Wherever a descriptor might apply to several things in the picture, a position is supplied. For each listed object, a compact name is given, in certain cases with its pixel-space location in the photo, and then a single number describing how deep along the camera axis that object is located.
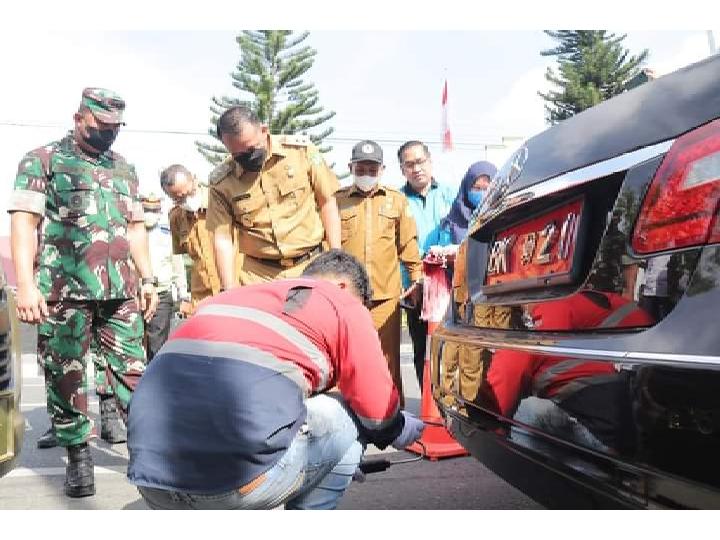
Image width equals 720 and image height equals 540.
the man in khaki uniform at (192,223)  5.27
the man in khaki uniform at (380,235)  4.34
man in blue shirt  4.71
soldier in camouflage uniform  2.92
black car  1.11
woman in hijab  4.20
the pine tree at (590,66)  25.81
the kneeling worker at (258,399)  1.76
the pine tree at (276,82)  25.02
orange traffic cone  3.37
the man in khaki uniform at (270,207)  3.46
